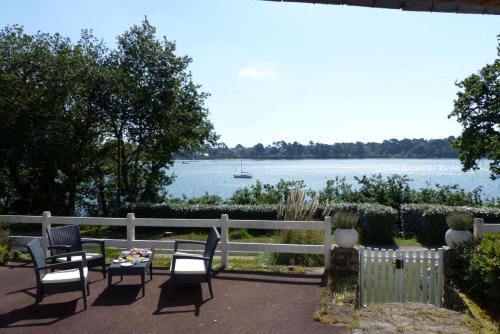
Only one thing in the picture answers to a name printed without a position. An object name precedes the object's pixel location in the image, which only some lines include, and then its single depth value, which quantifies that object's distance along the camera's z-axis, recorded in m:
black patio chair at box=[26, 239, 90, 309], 5.81
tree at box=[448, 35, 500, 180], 18.77
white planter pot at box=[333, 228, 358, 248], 7.57
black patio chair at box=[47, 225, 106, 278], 7.25
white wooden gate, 6.84
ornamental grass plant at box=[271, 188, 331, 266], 8.64
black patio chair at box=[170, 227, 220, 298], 6.32
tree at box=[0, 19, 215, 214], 15.46
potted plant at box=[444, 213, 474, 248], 7.25
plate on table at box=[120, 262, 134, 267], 6.47
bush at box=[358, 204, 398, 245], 12.05
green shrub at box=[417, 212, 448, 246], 11.98
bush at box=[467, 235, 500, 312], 5.54
